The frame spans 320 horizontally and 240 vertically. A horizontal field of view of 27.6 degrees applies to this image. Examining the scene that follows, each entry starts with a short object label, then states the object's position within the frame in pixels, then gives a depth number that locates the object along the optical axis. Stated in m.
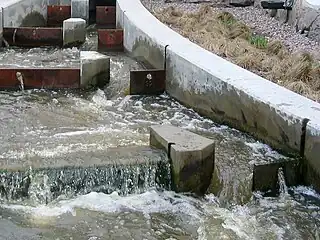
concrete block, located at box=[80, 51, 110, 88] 9.22
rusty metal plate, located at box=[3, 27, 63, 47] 11.97
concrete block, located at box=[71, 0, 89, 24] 15.32
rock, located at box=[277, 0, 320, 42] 10.77
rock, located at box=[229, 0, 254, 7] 14.89
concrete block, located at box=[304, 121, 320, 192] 5.90
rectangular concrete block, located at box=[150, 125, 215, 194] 6.02
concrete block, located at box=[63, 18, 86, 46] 12.43
